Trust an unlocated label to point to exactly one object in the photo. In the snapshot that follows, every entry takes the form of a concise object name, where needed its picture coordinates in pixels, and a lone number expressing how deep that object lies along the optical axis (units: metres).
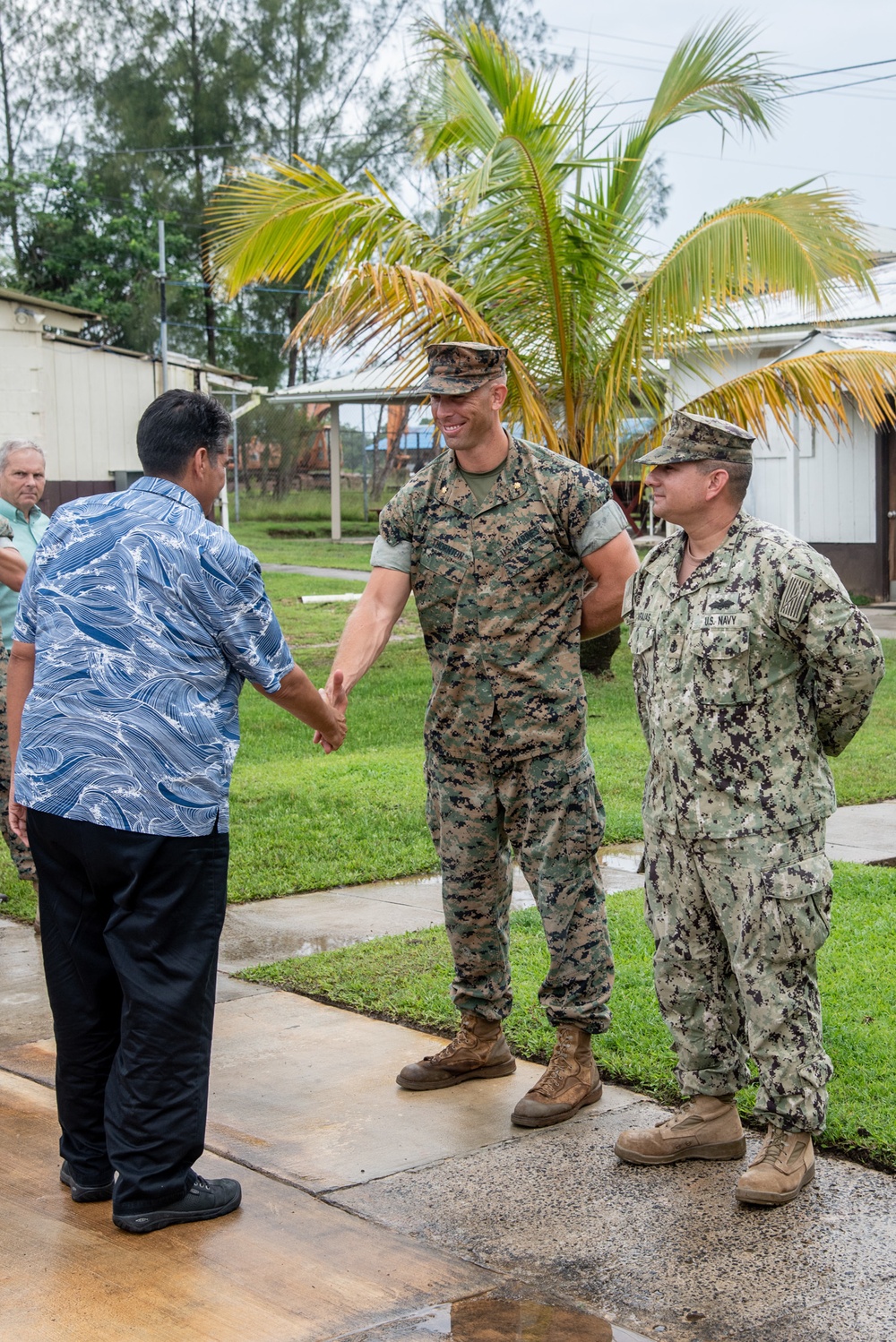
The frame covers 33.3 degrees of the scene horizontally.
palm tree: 11.23
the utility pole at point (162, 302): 20.49
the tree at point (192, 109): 39.50
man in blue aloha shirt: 3.51
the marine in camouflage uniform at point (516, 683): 4.29
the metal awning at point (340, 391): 27.67
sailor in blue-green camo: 3.58
